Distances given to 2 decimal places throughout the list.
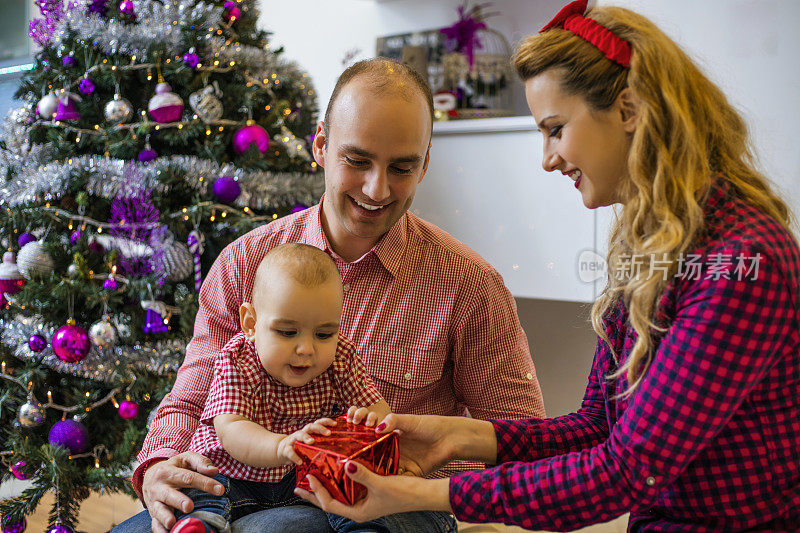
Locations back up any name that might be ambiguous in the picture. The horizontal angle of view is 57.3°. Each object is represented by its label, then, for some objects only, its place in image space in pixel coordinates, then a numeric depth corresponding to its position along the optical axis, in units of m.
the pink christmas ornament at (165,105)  2.15
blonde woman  0.94
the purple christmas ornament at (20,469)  2.27
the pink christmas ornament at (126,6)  2.20
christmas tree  2.18
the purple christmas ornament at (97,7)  2.24
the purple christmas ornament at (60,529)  2.24
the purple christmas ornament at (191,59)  2.19
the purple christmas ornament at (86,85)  2.21
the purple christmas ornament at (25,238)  2.24
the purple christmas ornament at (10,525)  2.30
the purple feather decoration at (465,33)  2.86
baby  1.22
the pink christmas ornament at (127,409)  2.25
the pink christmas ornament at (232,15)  2.32
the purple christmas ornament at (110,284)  2.18
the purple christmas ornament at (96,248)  2.24
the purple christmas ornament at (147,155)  2.19
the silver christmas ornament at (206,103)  2.16
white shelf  2.53
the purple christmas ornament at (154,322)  2.22
